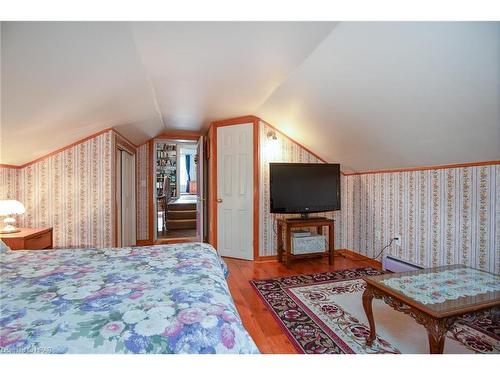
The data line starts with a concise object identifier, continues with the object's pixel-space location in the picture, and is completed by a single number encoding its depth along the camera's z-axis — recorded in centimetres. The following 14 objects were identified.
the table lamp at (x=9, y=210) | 245
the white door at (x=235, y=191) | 381
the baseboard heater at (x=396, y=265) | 300
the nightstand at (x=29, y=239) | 233
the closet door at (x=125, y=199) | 380
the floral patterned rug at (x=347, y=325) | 170
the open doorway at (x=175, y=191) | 631
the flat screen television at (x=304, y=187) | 353
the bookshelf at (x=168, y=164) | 854
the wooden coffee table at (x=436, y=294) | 132
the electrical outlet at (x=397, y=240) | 322
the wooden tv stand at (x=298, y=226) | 348
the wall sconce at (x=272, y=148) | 382
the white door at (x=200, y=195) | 438
